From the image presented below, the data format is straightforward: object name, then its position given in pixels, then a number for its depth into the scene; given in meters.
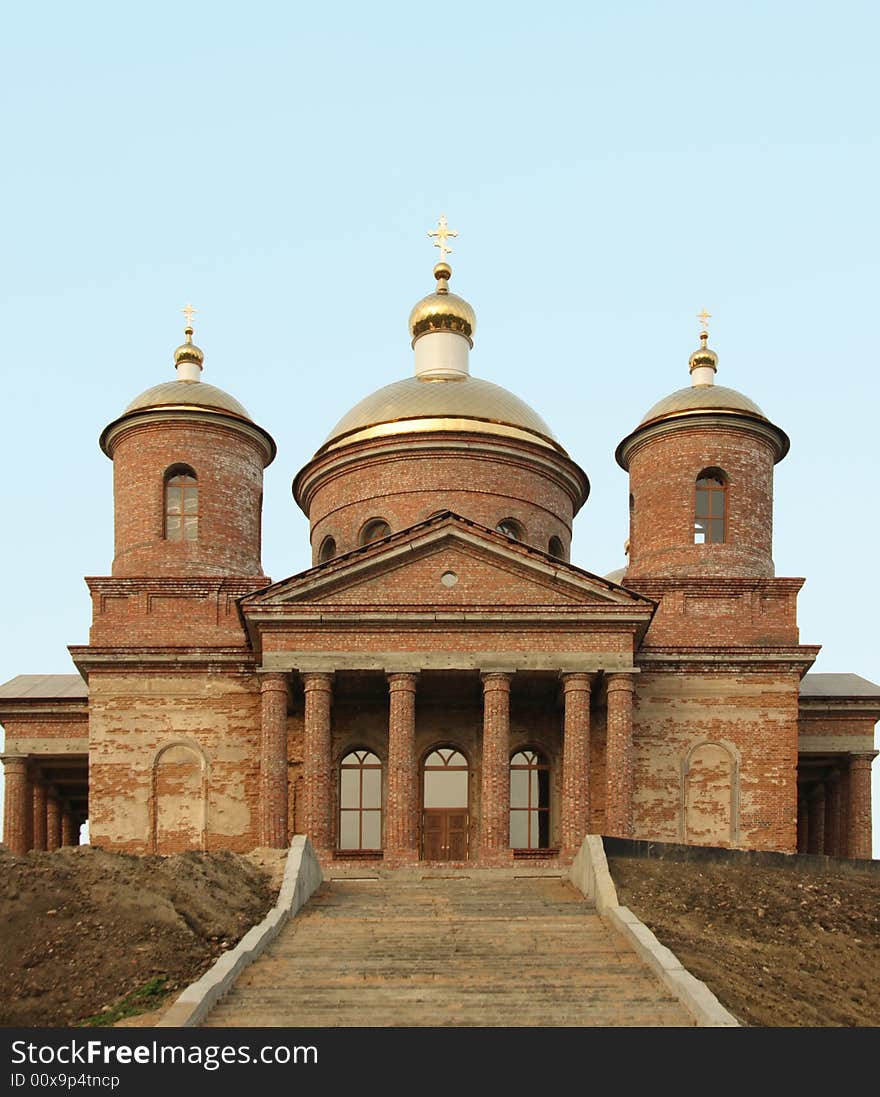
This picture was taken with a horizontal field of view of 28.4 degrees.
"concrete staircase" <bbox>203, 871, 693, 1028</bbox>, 21.25
